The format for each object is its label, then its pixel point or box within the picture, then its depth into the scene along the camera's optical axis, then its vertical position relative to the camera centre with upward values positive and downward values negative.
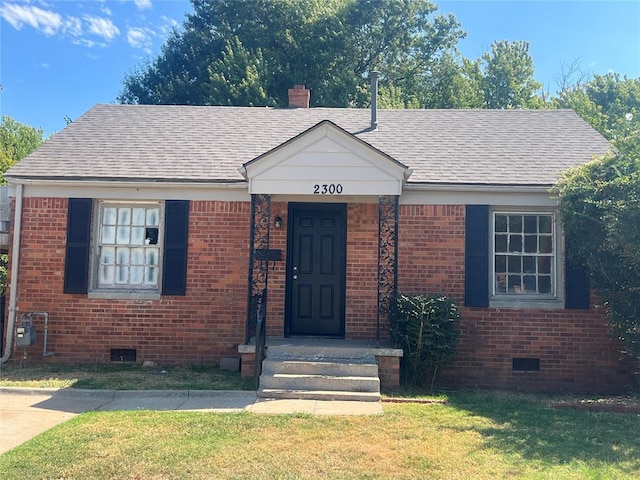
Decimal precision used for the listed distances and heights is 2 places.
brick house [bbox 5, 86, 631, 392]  8.09 +0.28
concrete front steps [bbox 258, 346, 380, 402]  6.68 -1.38
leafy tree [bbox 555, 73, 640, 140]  24.92 +9.96
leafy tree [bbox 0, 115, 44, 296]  23.55 +7.67
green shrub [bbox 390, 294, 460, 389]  7.33 -0.80
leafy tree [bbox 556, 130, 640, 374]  6.62 +0.78
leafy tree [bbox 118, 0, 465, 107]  22.47 +11.38
